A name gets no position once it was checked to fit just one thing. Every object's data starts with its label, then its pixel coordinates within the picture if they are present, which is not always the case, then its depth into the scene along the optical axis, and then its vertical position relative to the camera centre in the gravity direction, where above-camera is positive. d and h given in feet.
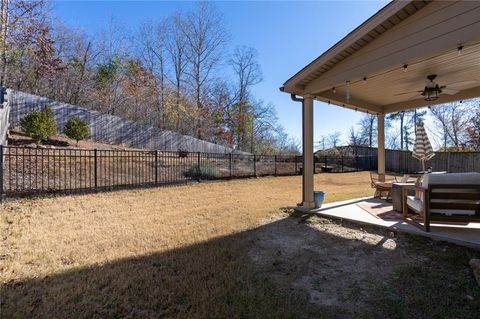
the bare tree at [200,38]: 73.26 +34.78
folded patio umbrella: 20.83 +1.26
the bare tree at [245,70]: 86.07 +30.77
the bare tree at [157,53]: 69.21 +29.68
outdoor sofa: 12.12 -1.72
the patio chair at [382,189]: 21.28 -2.25
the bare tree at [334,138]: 104.62 +9.62
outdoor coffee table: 17.04 -2.30
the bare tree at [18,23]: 34.47 +19.61
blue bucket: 18.62 -2.63
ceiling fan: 16.65 +4.69
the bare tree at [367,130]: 101.09 +12.41
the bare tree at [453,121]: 64.49 +10.49
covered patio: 10.90 +5.41
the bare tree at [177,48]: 72.79 +31.91
